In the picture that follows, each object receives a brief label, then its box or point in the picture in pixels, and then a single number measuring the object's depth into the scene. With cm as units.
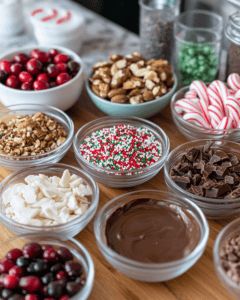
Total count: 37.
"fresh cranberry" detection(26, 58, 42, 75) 55
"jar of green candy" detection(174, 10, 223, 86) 59
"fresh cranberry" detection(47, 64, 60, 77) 55
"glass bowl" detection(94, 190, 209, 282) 38
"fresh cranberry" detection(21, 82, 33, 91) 54
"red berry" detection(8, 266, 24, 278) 37
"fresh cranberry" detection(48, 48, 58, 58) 59
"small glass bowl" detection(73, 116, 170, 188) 47
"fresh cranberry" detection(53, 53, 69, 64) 58
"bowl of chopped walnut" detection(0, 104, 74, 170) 49
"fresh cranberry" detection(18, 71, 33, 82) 54
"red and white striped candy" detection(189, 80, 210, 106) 54
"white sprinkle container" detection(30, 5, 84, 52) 70
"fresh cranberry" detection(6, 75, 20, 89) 54
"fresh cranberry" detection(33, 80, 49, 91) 54
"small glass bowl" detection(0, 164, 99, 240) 41
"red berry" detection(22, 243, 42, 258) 39
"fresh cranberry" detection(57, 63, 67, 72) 56
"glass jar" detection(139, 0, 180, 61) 62
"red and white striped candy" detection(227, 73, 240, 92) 54
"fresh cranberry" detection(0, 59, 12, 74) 55
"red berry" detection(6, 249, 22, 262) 39
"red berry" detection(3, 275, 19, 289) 37
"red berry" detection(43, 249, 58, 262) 39
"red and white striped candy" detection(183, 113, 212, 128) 52
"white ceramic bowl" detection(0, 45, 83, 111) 54
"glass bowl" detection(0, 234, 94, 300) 38
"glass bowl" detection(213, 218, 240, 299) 38
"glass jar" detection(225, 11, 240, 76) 55
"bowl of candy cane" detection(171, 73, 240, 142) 51
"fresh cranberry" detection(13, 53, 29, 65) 56
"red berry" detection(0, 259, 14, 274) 38
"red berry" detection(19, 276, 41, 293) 37
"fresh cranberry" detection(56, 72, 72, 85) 55
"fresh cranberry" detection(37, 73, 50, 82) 54
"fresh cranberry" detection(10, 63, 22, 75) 55
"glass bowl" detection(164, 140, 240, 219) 43
